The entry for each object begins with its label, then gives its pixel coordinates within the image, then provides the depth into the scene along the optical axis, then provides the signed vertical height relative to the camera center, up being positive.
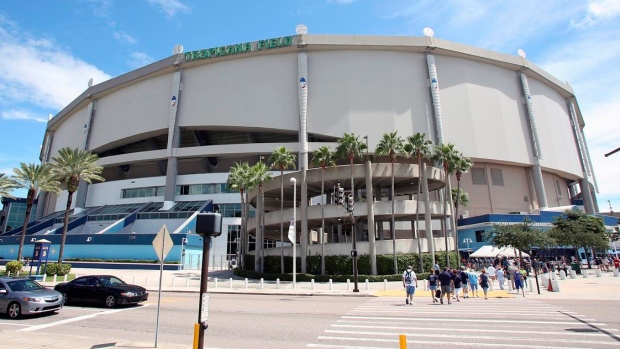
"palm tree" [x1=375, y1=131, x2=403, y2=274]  36.50 +12.07
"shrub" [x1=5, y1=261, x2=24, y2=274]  32.59 +0.50
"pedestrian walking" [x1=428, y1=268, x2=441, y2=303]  17.94 -0.85
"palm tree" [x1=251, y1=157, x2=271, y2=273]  40.14 +10.09
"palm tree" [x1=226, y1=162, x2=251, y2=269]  41.75 +10.03
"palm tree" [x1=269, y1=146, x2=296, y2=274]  39.19 +11.76
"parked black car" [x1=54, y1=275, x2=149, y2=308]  16.16 -0.91
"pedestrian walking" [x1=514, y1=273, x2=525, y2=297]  21.11 -0.99
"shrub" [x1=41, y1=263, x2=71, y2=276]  32.97 +0.26
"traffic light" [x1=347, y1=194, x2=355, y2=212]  25.19 +4.25
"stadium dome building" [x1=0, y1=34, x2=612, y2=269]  58.72 +25.49
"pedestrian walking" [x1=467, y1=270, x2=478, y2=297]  20.59 -0.96
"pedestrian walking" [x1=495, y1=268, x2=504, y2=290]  24.90 -1.03
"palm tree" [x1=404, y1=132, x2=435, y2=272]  37.50 +12.21
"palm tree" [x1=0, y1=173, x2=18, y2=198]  44.12 +10.74
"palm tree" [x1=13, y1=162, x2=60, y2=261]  42.19 +11.15
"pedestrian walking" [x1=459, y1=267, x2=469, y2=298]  19.80 -0.86
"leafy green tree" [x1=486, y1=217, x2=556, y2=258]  37.84 +2.66
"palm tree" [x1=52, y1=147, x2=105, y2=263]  39.41 +11.50
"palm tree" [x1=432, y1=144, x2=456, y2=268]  40.62 +12.20
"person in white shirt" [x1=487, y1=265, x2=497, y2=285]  25.27 -0.58
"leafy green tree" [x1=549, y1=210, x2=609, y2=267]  43.59 +4.04
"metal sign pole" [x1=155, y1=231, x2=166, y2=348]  9.47 +0.66
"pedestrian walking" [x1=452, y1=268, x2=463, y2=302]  19.22 -0.95
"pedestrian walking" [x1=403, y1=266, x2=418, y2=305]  17.09 -0.85
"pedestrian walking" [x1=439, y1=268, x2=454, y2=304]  17.33 -0.89
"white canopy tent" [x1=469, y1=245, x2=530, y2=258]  38.12 +1.28
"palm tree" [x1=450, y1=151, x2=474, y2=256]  40.66 +11.32
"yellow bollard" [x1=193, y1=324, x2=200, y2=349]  7.02 -1.28
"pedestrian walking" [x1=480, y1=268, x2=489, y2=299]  19.78 -0.95
